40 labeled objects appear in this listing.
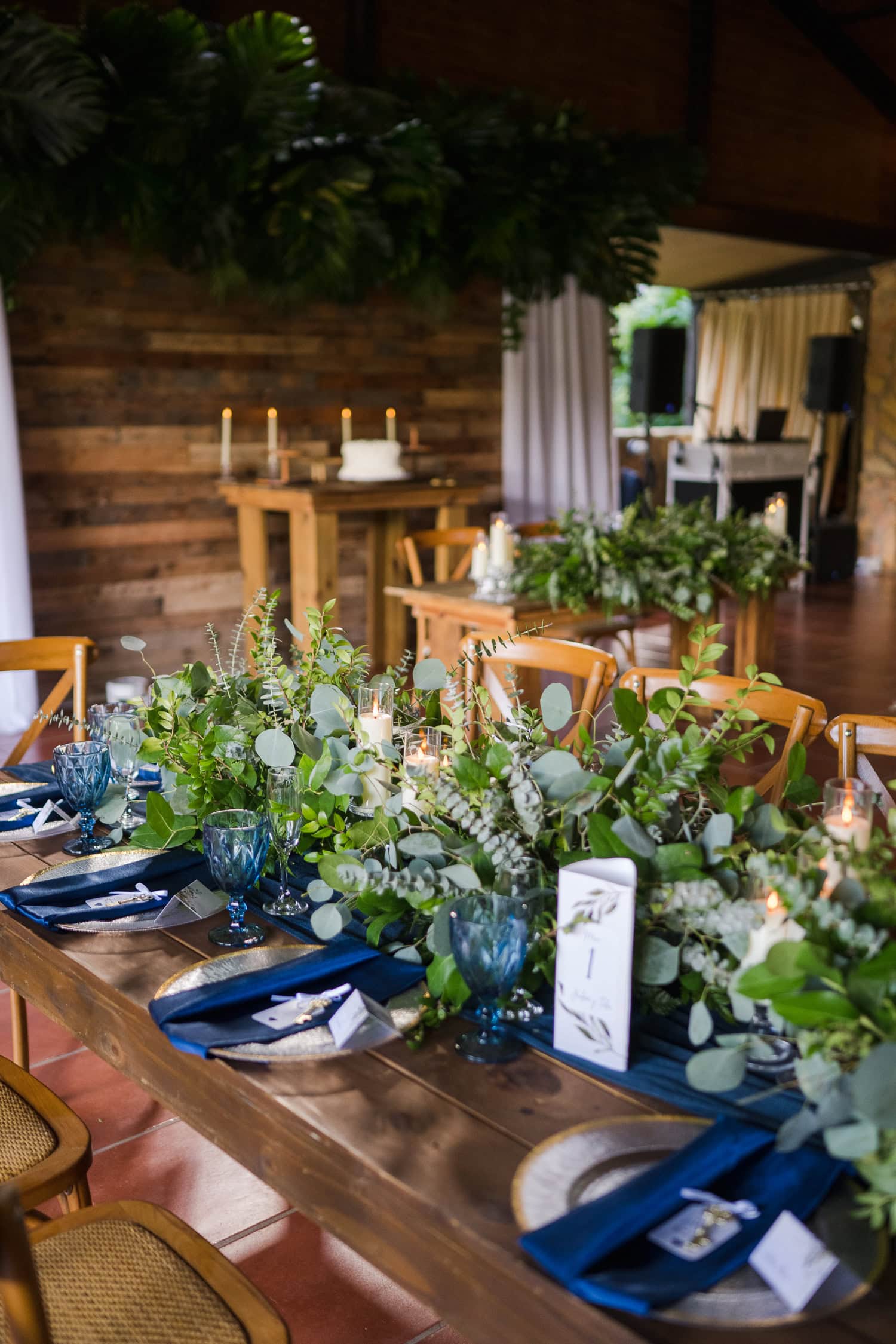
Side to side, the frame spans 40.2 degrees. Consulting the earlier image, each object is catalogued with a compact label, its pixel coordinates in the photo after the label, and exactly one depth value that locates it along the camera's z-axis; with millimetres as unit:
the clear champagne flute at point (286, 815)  1534
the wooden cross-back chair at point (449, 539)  5086
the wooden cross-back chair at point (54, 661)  2598
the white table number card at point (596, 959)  1117
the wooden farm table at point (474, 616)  3891
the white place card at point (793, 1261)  849
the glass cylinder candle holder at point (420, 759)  1415
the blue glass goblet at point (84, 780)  1747
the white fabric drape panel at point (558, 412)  7238
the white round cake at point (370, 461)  5801
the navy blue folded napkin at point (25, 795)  1914
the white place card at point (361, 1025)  1190
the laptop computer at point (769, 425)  9656
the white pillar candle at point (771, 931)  1088
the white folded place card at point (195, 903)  1513
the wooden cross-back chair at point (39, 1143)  1393
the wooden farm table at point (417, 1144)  882
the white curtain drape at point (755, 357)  11203
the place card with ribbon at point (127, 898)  1555
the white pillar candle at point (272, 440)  6008
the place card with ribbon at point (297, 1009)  1231
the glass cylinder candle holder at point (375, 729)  1535
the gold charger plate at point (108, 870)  1484
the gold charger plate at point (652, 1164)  838
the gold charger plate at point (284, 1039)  1167
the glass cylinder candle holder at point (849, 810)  1292
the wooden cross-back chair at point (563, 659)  2494
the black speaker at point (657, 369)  7895
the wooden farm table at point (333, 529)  5445
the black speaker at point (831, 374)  9398
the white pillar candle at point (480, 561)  4133
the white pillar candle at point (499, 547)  4129
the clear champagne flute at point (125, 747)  1793
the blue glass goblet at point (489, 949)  1139
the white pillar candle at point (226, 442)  5715
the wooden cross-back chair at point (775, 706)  2105
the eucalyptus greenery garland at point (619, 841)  958
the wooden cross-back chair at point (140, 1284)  1186
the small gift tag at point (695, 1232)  894
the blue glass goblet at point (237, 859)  1417
